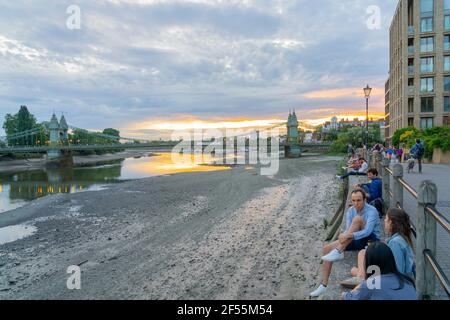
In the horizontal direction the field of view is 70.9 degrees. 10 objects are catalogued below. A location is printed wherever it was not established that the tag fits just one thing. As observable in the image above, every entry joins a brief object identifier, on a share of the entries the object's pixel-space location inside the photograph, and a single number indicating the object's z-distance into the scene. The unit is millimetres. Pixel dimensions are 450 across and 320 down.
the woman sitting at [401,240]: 3432
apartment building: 37906
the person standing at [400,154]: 25194
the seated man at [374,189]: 6918
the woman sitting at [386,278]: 3133
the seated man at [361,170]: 10844
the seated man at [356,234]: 4727
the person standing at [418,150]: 16391
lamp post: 20688
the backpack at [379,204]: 6910
